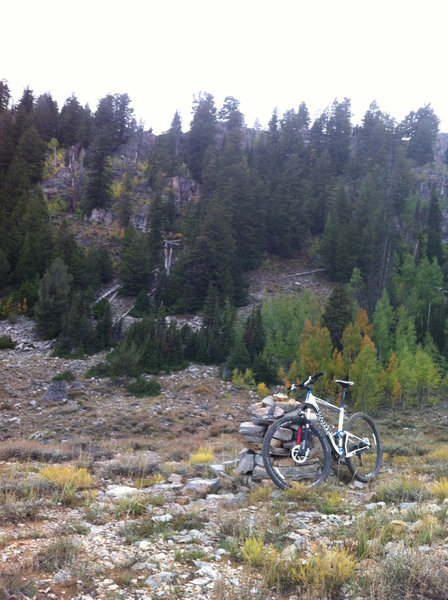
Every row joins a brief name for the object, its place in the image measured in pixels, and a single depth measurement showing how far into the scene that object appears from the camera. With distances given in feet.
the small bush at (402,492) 20.95
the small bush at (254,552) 13.35
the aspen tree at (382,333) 113.39
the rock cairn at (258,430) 25.91
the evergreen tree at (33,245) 135.23
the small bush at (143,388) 86.59
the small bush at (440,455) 35.19
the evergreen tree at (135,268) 140.87
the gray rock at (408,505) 18.07
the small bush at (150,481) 24.39
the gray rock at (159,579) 12.09
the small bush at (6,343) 103.86
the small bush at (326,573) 11.49
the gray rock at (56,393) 76.48
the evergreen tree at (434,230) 172.22
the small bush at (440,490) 20.88
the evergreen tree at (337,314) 111.65
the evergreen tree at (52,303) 112.06
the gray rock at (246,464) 25.99
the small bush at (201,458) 33.20
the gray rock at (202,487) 22.25
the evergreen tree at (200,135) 208.04
